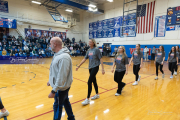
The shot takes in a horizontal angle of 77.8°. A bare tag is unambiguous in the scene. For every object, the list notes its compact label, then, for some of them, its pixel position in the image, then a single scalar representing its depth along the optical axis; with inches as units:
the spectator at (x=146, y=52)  546.8
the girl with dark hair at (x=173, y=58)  226.5
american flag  543.9
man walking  65.1
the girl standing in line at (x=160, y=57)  212.2
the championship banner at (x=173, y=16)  465.7
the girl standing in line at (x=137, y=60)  186.1
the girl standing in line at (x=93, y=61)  119.2
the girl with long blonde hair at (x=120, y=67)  142.8
